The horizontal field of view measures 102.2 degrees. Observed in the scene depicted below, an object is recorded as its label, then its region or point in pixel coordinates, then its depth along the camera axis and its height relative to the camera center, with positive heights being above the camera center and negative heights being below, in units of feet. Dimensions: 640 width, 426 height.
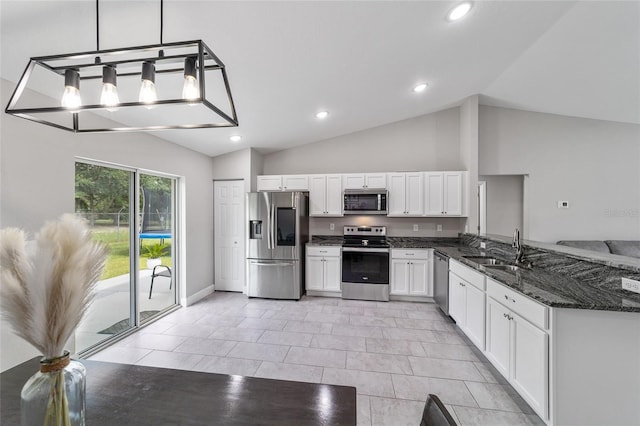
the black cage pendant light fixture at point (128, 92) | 3.15 +3.08
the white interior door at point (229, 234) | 15.28 -1.32
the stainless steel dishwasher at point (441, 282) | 11.28 -3.22
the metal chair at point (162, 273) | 12.34 -2.99
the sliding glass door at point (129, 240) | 9.03 -1.23
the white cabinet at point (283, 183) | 15.14 +1.73
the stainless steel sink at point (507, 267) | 8.42 -1.87
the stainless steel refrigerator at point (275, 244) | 13.97 -1.76
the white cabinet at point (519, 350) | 5.50 -3.39
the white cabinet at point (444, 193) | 13.88 +1.04
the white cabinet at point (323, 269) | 14.29 -3.19
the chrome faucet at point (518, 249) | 9.18 -1.33
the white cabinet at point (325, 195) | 14.84 +0.99
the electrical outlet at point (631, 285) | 5.65 -1.62
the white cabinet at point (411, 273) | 13.47 -3.18
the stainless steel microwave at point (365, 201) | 14.10 +0.61
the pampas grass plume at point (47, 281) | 1.90 -0.53
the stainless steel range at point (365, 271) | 13.74 -3.17
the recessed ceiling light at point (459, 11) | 6.80 +5.47
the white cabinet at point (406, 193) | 14.16 +1.05
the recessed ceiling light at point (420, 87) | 11.18 +5.51
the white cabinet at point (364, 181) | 14.40 +1.77
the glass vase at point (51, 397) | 1.97 -1.44
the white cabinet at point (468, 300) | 8.25 -3.17
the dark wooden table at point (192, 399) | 2.63 -2.12
